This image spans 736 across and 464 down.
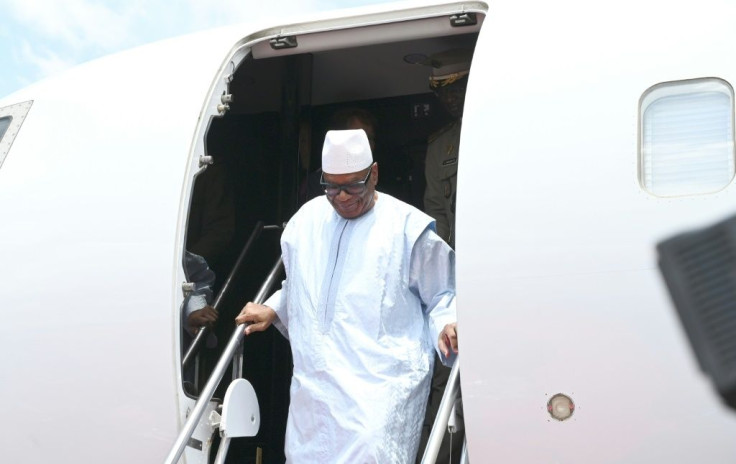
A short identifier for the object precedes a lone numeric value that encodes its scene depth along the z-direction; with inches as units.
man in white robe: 142.8
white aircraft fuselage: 119.3
